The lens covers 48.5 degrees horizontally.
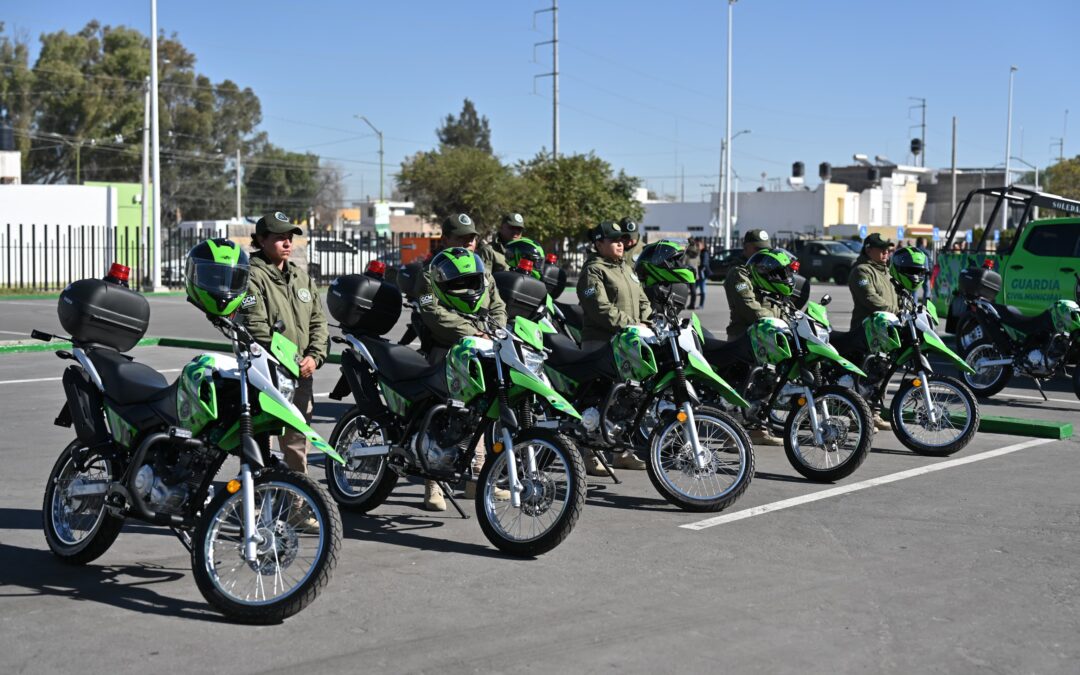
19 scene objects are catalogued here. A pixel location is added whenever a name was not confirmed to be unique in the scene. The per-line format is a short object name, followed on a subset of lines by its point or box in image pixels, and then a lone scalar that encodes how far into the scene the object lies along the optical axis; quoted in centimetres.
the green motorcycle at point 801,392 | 876
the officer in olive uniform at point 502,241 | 1196
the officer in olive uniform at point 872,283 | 1088
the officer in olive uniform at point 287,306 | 711
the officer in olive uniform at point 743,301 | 1019
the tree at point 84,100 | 6912
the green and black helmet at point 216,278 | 582
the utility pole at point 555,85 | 5316
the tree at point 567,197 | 4681
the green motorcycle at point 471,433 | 654
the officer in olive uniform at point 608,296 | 913
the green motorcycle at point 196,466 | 539
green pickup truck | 1642
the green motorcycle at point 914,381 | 988
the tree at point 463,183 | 4991
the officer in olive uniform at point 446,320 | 795
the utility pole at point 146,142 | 3831
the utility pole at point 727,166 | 5419
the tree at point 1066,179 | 6475
